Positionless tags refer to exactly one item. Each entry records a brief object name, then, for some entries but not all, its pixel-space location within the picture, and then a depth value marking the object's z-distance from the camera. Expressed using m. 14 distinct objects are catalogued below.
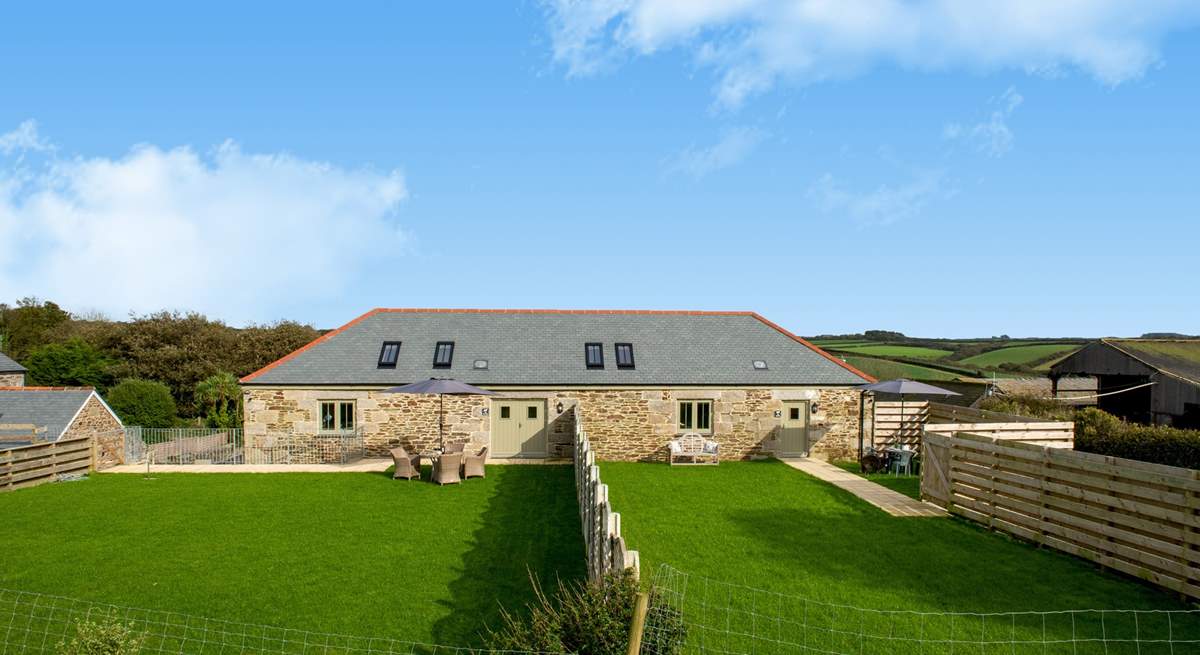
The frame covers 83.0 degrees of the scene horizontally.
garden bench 20.89
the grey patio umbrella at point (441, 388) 19.42
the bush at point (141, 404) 31.20
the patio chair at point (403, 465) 18.51
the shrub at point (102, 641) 5.94
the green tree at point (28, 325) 50.38
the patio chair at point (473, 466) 18.51
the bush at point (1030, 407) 22.80
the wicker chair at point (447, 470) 17.80
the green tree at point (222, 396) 31.97
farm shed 24.72
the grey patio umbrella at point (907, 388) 19.39
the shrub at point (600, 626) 5.96
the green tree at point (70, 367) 39.09
